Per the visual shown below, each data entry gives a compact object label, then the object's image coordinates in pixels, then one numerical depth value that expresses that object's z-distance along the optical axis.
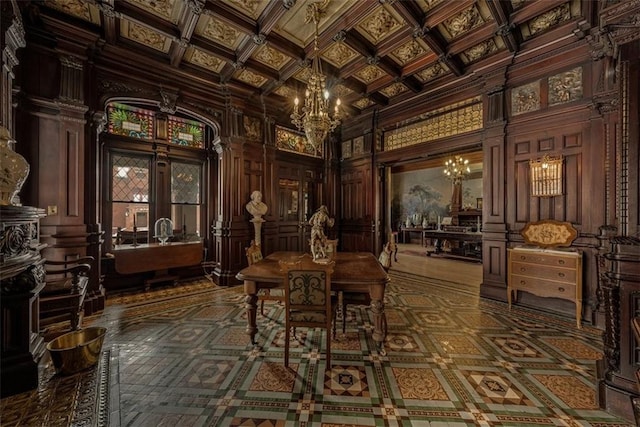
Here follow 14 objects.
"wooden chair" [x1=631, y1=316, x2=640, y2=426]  1.20
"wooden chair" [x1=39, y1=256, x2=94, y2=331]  2.68
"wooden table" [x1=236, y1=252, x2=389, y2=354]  2.51
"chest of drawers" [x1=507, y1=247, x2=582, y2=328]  3.18
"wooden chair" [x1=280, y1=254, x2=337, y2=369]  2.26
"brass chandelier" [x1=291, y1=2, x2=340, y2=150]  3.27
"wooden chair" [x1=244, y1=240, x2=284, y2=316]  3.02
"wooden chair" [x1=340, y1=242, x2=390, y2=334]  2.83
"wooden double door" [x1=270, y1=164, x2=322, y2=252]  6.26
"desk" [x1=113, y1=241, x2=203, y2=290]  4.45
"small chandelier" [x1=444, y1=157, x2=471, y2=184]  10.25
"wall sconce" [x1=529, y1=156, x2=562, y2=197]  3.66
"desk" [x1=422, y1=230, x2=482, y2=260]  7.92
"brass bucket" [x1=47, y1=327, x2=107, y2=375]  2.16
